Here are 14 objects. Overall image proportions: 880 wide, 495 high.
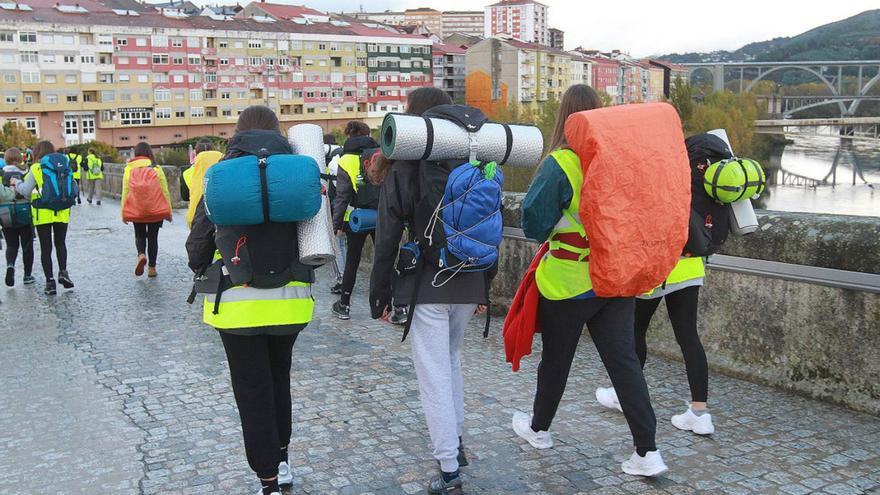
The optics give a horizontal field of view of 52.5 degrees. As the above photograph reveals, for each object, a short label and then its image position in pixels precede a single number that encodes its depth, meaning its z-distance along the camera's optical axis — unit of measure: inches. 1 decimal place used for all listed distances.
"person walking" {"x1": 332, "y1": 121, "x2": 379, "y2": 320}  331.3
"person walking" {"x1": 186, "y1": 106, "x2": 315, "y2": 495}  154.9
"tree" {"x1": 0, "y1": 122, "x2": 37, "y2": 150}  2247.8
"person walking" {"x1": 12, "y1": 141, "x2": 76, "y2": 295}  398.3
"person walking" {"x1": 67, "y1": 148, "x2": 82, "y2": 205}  1220.8
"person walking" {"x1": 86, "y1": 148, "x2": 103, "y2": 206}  1055.0
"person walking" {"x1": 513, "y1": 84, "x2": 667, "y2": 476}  166.4
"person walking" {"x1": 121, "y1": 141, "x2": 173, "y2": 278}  429.1
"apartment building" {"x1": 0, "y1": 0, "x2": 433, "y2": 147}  3444.9
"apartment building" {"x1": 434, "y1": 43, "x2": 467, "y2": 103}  5516.7
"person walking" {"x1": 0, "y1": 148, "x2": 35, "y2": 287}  412.5
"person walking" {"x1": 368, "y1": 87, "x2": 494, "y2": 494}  164.6
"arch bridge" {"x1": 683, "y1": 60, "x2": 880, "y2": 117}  3476.9
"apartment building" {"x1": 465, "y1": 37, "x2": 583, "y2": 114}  5223.4
